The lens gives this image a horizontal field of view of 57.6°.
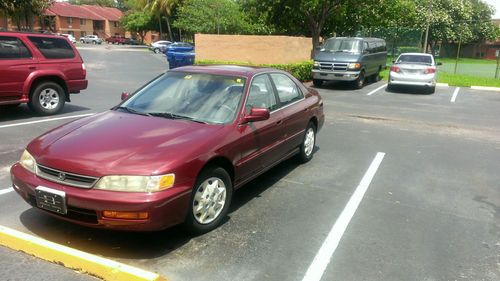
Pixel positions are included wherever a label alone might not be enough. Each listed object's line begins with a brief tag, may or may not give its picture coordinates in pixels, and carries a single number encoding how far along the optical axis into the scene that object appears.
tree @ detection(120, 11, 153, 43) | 64.56
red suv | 8.86
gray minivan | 16.53
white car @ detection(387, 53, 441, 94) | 16.30
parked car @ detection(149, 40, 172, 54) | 45.59
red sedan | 3.61
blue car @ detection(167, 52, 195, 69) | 22.92
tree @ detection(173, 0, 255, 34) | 38.09
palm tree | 55.59
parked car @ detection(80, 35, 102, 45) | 74.91
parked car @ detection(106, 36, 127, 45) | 74.56
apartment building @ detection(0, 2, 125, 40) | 82.12
